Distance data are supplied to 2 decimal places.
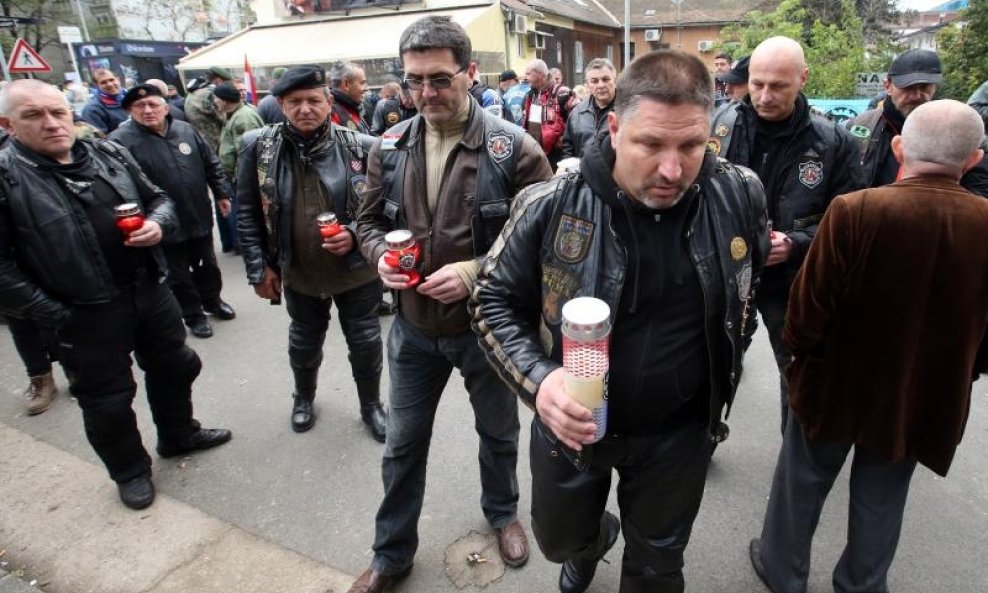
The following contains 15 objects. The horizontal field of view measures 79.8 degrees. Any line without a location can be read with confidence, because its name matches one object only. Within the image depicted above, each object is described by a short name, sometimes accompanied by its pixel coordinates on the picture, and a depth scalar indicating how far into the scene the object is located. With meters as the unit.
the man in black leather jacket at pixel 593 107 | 5.46
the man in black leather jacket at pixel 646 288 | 1.59
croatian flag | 10.11
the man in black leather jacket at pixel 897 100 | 3.54
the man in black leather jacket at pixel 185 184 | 4.88
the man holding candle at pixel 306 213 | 3.16
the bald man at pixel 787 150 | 2.81
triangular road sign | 9.66
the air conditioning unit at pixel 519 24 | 19.92
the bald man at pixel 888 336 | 1.83
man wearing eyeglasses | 2.27
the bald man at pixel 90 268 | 2.73
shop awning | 19.42
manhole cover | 2.63
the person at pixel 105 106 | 7.37
